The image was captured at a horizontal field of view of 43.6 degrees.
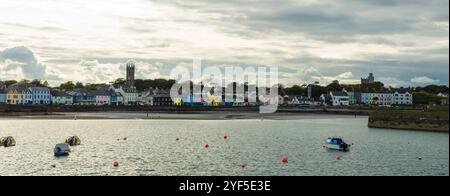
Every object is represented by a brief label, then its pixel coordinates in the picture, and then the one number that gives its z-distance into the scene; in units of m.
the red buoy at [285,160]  53.22
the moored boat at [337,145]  64.12
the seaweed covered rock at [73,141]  69.69
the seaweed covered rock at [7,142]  68.38
